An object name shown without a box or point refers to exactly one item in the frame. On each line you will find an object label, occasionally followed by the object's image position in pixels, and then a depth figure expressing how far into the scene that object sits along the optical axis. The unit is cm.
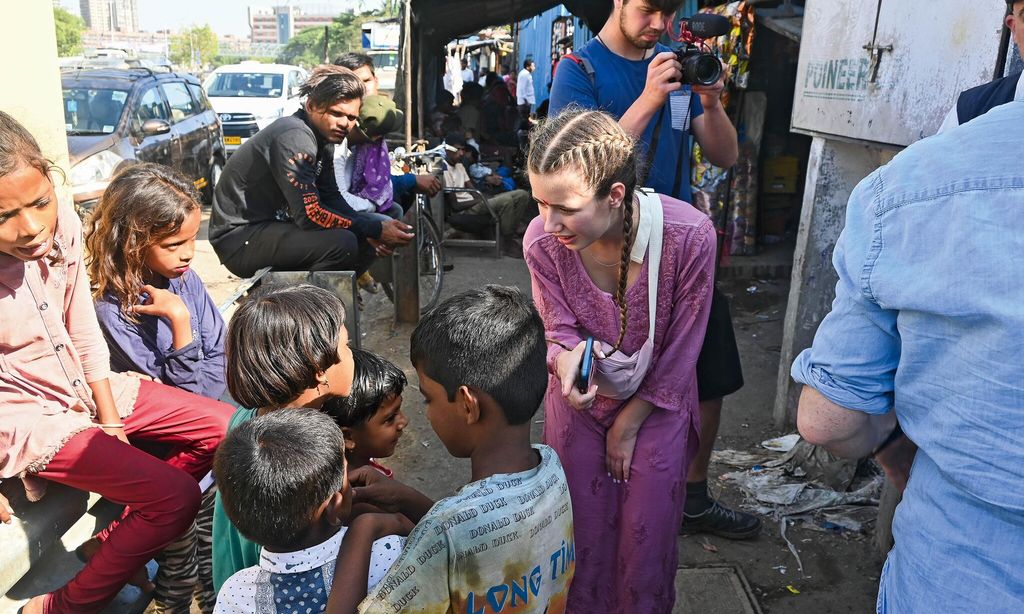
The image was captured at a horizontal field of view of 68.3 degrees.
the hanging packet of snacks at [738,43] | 637
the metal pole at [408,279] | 562
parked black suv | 774
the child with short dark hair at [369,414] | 198
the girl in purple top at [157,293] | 243
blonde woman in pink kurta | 192
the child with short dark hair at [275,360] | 183
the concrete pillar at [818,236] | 386
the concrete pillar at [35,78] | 282
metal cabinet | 290
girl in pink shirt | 197
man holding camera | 250
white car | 1426
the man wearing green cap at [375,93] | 479
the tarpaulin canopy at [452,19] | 881
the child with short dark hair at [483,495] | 141
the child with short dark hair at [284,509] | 146
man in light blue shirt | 103
